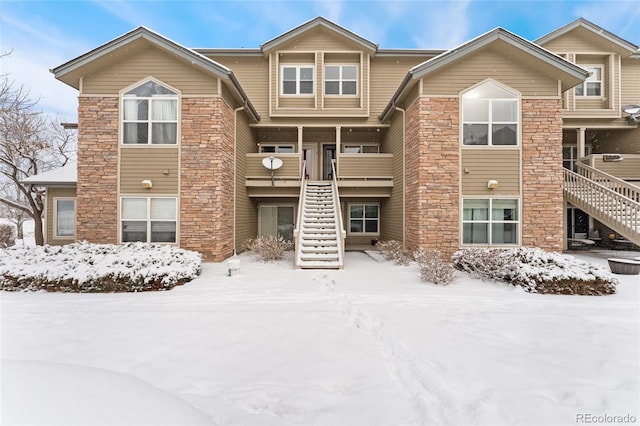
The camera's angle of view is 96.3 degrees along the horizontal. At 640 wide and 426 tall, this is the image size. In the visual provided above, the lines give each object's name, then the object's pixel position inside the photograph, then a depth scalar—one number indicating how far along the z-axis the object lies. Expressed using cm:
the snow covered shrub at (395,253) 954
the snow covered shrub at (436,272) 716
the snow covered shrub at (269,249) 998
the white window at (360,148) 1563
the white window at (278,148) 1538
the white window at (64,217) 1212
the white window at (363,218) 1523
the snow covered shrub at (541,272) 643
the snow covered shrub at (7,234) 1551
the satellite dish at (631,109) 1337
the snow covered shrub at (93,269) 659
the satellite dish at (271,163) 1209
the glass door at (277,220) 1484
